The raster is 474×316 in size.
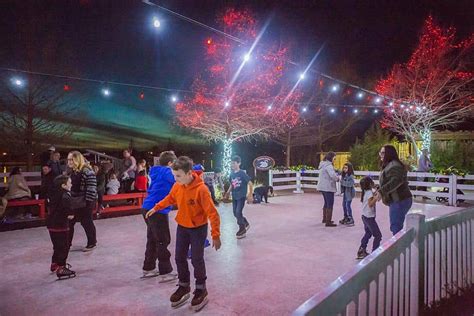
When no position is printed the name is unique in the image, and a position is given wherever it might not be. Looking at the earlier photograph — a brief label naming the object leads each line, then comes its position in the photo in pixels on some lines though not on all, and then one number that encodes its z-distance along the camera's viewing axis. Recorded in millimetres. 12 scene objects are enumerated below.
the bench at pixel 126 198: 9500
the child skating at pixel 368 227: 5613
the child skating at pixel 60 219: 4844
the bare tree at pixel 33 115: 14398
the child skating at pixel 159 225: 4825
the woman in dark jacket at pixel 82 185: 5727
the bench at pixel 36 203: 8297
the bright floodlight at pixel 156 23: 7973
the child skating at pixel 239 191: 7168
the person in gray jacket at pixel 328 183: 8109
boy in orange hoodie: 3924
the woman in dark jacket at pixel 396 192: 5000
